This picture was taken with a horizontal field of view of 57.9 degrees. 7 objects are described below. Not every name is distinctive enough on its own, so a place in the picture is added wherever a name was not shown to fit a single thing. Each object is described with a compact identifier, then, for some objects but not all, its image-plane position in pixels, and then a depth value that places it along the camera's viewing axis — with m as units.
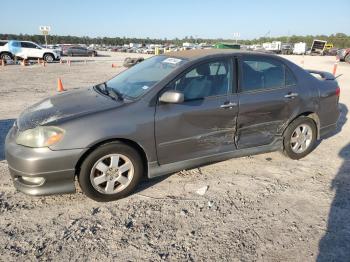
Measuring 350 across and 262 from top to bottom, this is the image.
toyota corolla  3.28
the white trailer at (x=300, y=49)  52.22
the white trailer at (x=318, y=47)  46.81
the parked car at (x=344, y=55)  26.20
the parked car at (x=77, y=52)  43.03
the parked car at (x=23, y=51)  24.78
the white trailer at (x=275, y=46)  56.76
